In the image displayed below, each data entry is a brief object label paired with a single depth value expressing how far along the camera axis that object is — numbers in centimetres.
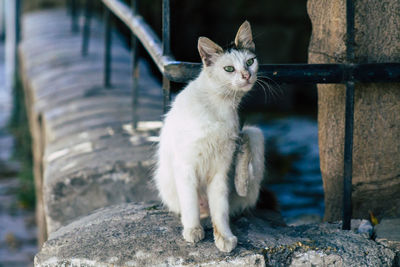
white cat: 209
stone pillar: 223
